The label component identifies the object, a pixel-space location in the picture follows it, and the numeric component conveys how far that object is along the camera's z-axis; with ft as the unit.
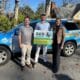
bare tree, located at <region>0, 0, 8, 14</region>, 25.33
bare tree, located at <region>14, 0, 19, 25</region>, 21.51
